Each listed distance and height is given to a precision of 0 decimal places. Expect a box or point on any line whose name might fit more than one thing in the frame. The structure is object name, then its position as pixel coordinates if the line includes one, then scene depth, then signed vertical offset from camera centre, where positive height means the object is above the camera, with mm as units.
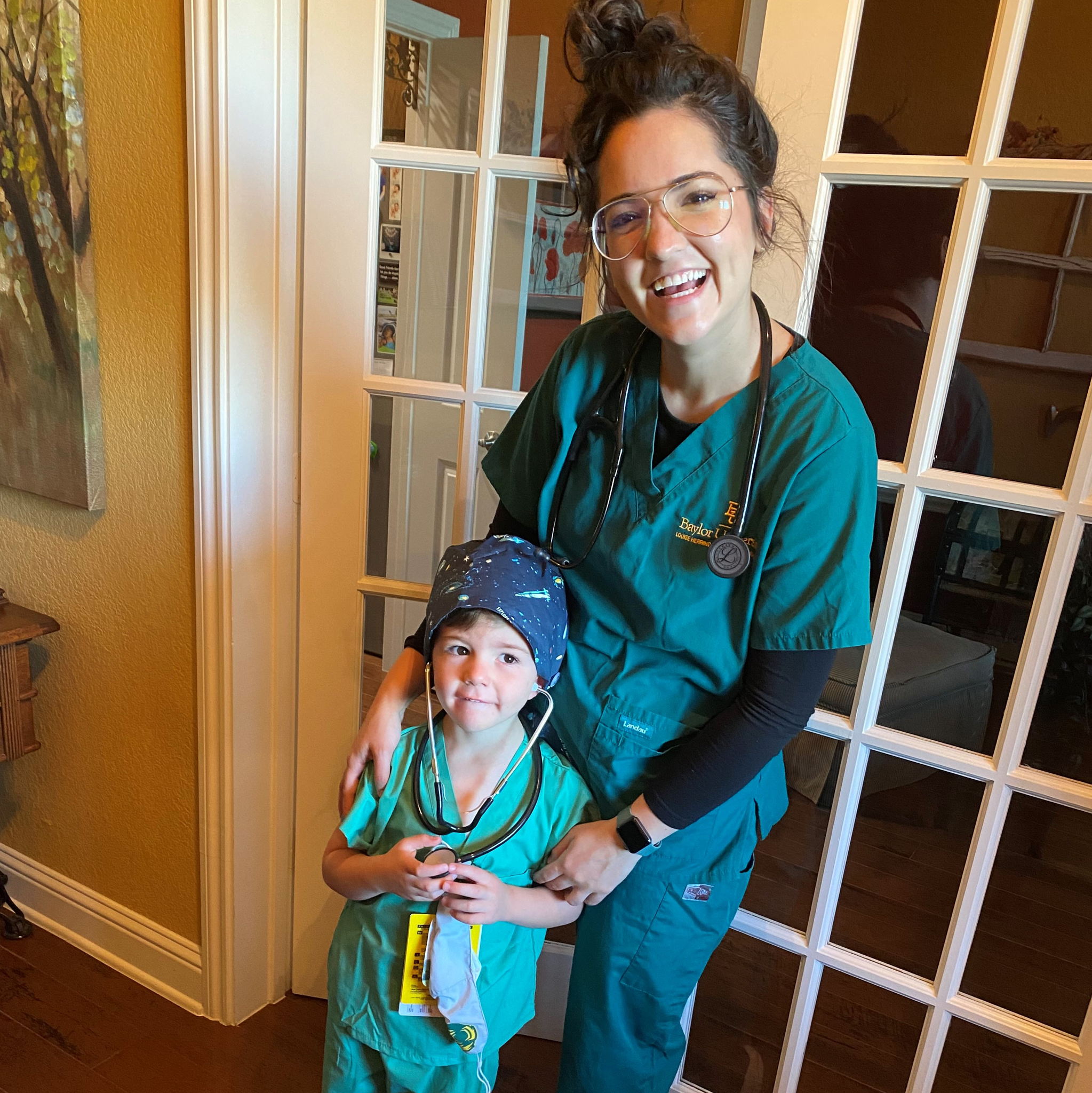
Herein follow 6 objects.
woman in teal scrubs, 929 -247
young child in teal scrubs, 989 -631
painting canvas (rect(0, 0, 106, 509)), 1434 -28
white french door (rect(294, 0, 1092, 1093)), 1125 -172
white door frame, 1320 -325
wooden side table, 1673 -791
